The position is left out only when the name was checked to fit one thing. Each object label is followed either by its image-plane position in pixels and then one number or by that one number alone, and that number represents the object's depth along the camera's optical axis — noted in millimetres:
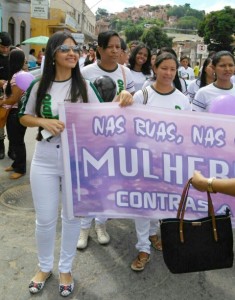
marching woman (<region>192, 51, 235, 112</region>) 3559
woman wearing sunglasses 2586
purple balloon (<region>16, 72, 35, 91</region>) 4402
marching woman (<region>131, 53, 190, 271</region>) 3064
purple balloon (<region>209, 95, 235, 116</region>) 3035
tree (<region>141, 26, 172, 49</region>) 67500
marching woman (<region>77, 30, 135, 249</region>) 3471
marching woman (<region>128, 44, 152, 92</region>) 4977
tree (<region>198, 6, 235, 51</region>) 49312
